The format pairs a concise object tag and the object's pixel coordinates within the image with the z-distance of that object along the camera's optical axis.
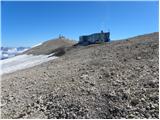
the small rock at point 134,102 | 3.42
